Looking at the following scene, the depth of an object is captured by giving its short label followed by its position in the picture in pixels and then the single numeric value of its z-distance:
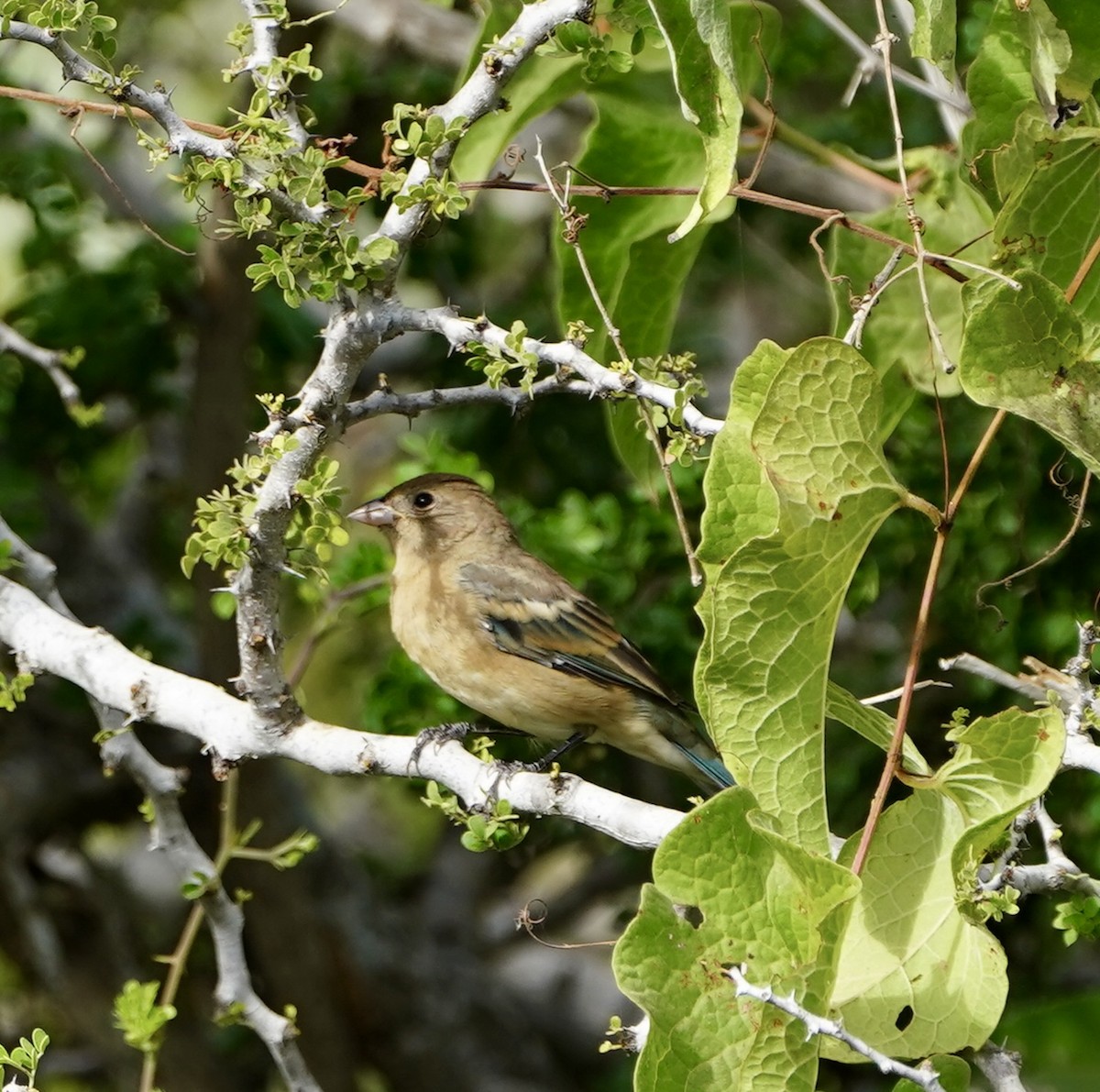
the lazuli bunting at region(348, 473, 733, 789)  8.52
